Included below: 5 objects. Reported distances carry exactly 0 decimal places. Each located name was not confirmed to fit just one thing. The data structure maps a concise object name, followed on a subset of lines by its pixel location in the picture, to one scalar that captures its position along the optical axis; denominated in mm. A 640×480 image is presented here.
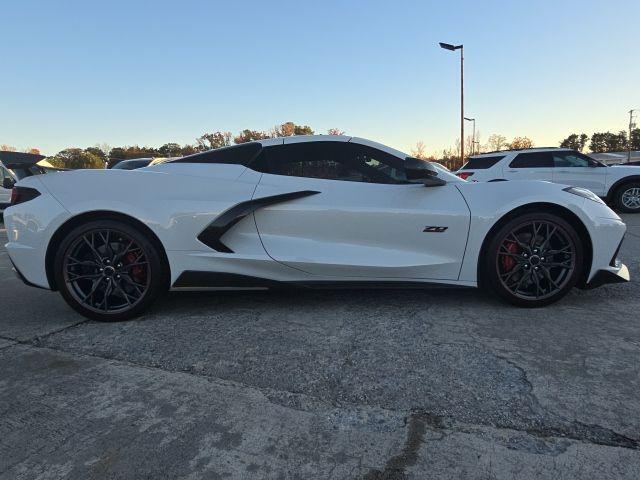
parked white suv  10453
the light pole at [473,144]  53334
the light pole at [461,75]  23212
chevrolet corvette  3170
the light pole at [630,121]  71838
